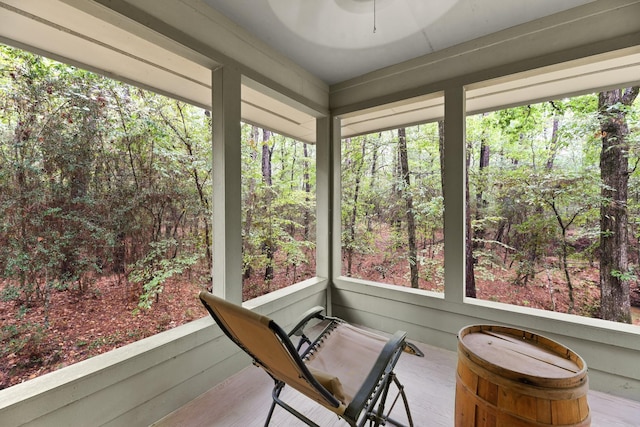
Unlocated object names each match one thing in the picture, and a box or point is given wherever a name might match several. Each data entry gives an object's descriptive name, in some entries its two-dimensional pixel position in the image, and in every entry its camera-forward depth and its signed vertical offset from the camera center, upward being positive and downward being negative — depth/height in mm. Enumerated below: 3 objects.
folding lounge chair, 1037 -812
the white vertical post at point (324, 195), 3207 +220
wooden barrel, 809 -607
